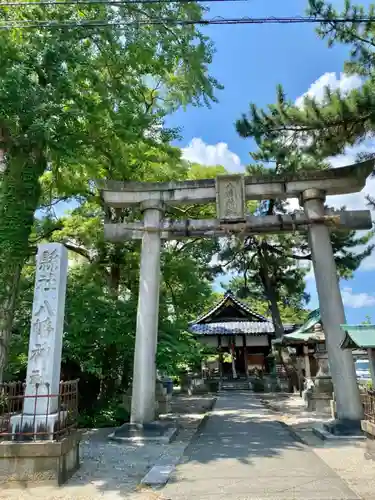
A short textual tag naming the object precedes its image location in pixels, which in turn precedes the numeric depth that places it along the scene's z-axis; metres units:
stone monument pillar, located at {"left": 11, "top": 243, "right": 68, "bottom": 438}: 6.12
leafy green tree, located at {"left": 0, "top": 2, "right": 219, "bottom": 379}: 8.95
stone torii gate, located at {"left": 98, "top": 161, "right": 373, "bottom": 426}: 9.78
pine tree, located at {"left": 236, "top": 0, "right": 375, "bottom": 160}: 8.88
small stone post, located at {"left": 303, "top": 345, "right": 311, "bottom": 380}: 17.96
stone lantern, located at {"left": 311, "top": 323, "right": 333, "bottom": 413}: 13.85
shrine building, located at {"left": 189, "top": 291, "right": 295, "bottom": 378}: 27.88
